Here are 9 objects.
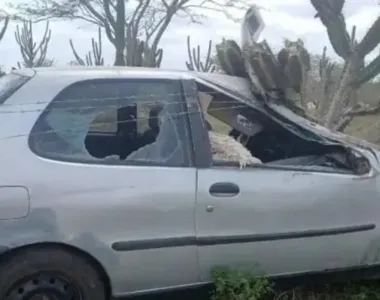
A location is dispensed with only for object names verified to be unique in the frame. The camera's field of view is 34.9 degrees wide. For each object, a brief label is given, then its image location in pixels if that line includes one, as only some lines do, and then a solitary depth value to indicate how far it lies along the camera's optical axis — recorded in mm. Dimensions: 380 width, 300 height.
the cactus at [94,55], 18391
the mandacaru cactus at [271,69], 3971
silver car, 3131
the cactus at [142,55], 14361
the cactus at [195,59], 15726
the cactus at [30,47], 20281
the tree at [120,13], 23312
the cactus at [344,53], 6203
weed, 3391
